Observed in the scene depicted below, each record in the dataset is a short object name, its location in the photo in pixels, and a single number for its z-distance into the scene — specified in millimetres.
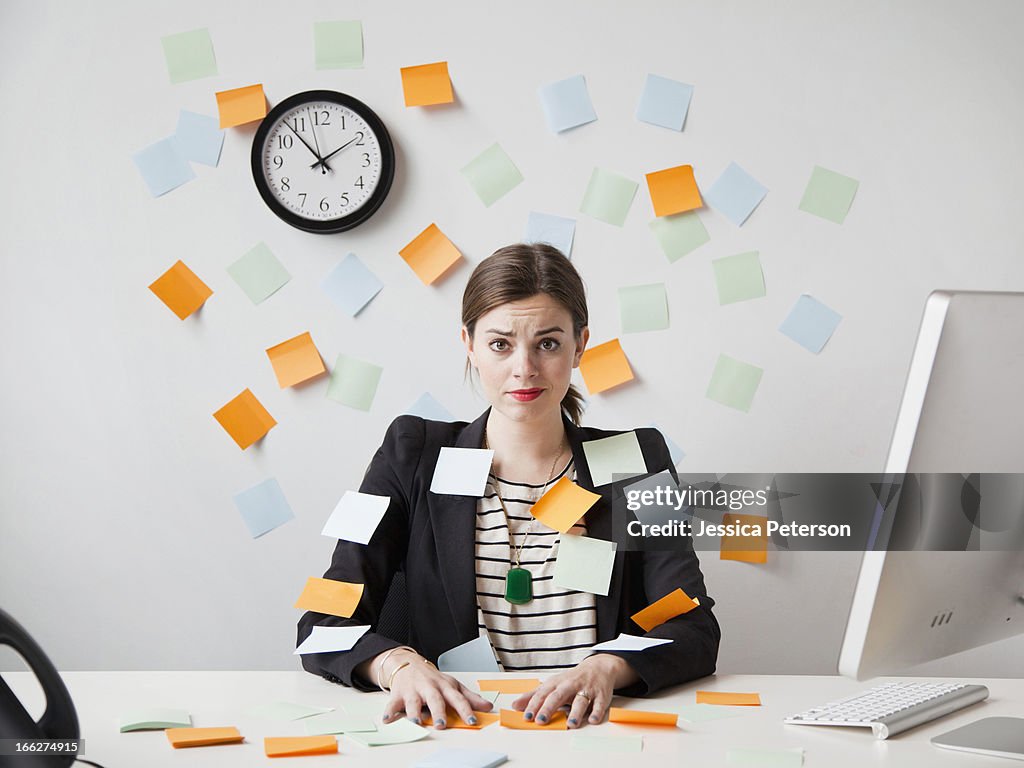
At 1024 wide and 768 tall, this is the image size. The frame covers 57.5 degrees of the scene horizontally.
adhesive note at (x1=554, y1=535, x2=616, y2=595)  1504
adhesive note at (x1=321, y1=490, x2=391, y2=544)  1511
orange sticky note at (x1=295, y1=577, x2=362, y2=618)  1394
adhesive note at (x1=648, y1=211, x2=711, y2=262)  2012
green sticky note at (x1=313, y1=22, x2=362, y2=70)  2031
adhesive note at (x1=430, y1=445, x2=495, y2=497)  1563
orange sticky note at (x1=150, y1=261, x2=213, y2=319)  2070
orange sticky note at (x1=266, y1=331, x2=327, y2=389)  2061
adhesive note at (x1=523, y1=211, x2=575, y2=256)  2031
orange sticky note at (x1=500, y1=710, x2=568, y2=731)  1053
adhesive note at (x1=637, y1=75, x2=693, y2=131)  1997
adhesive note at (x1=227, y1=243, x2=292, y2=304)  2064
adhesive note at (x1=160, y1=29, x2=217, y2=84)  2051
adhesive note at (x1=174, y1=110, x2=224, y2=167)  2057
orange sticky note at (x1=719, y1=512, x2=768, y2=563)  2018
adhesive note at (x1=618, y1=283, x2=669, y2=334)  2020
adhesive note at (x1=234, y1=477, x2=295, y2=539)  2082
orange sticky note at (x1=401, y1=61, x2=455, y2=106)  2018
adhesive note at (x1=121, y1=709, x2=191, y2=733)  1043
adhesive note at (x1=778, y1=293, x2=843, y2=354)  1994
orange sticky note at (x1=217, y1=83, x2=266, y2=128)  2037
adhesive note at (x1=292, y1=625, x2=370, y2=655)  1278
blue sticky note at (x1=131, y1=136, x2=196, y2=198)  2062
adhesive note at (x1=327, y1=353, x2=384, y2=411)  2064
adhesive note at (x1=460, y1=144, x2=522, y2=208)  2029
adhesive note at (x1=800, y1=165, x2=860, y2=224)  1983
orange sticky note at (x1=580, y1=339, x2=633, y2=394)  2029
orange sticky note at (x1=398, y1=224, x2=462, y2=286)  2031
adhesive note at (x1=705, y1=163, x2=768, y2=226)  1996
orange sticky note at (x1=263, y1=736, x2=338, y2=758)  965
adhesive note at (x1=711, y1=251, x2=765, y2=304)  2002
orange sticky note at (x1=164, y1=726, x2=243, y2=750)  989
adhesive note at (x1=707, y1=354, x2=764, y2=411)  2008
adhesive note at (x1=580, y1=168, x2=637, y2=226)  2016
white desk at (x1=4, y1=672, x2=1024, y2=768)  953
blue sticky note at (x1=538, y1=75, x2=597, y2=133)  2014
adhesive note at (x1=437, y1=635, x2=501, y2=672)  1437
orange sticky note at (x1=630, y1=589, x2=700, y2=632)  1418
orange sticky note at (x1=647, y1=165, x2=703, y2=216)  1999
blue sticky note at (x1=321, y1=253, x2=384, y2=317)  2057
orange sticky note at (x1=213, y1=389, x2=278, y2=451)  2078
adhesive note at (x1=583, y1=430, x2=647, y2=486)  1596
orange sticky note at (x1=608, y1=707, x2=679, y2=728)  1066
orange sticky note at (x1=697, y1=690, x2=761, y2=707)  1155
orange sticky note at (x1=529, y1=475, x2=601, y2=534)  1525
